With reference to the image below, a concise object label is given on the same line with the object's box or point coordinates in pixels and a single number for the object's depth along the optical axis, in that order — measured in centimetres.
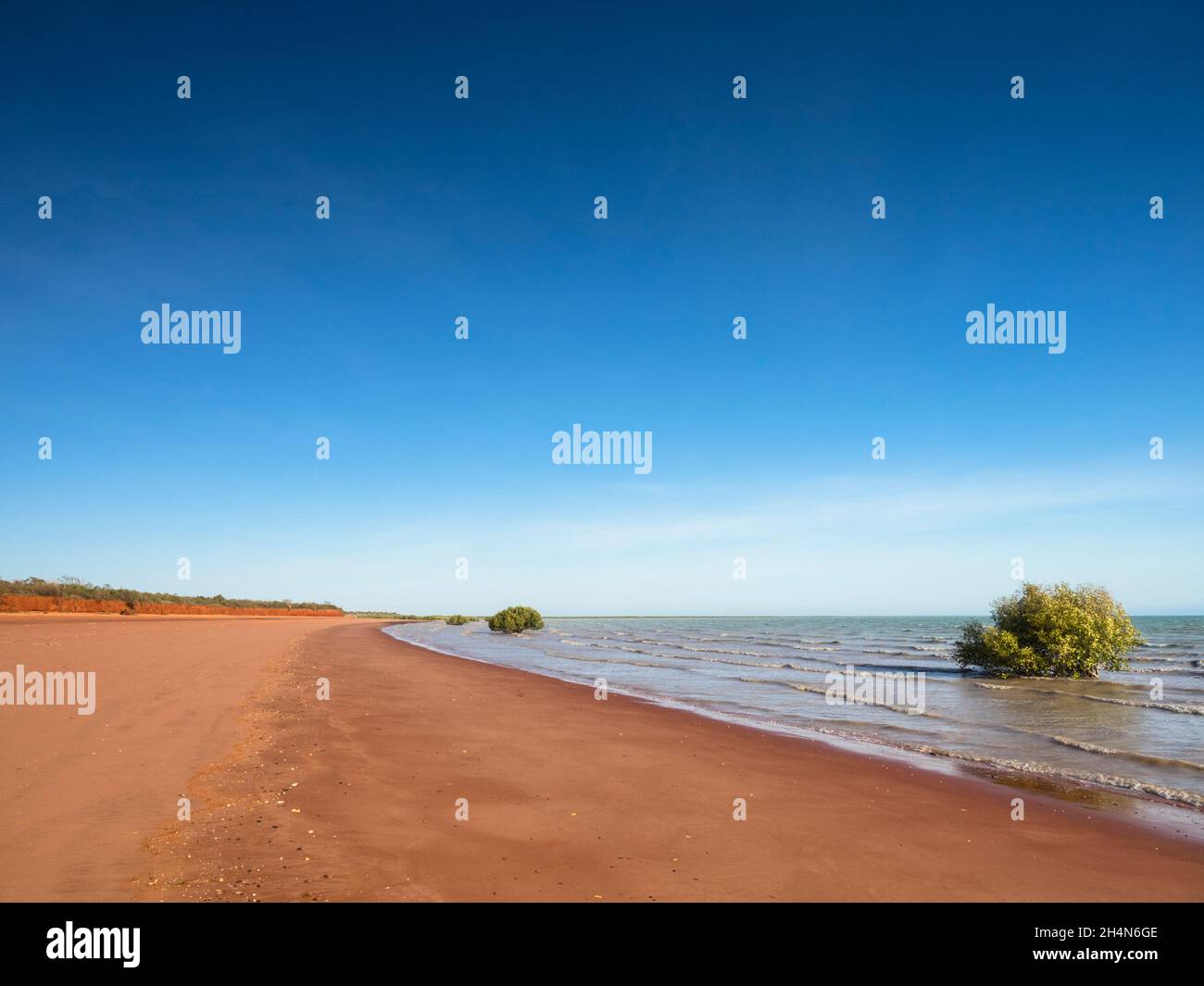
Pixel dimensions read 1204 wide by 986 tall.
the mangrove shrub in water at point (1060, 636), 3184
